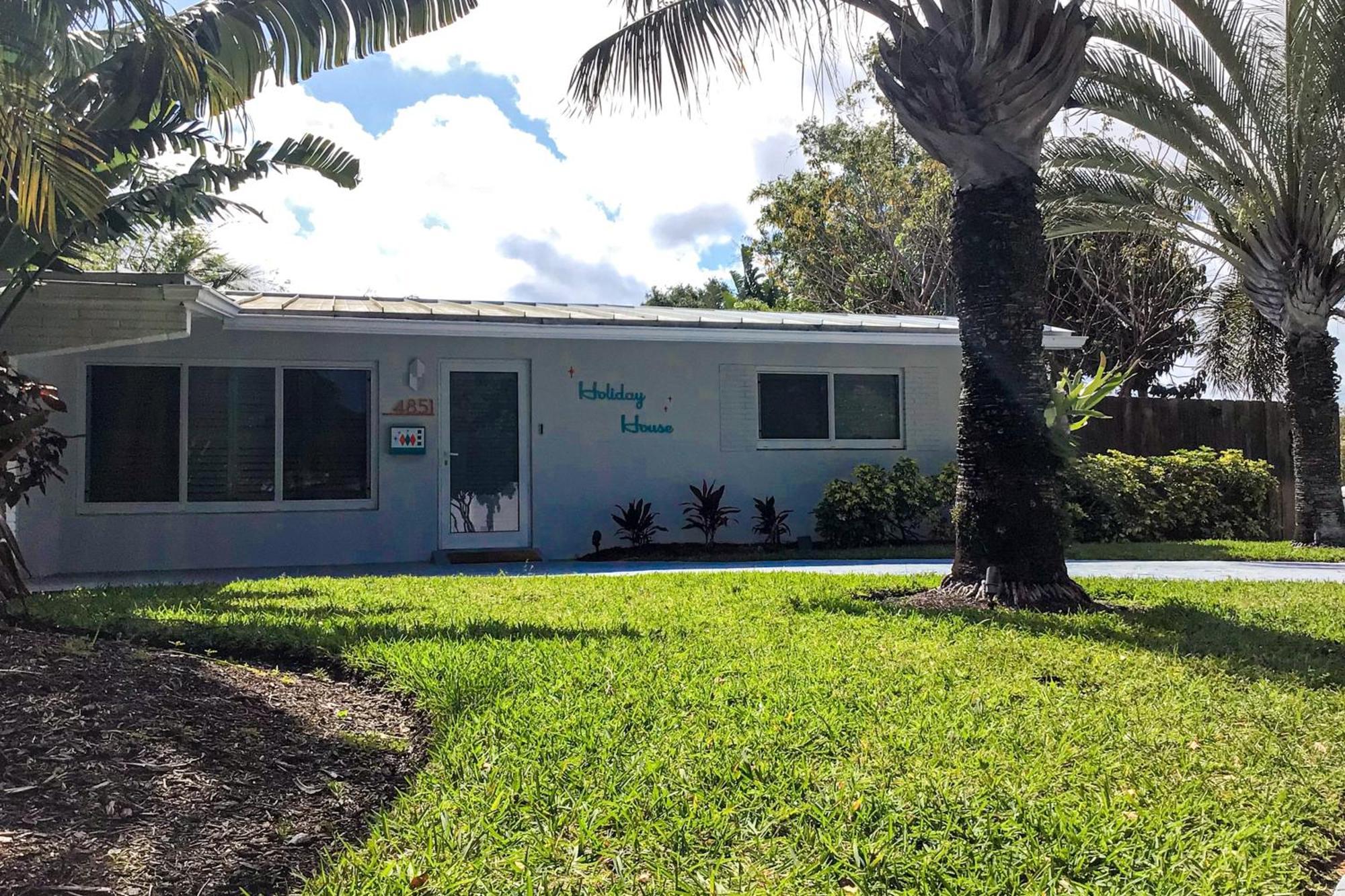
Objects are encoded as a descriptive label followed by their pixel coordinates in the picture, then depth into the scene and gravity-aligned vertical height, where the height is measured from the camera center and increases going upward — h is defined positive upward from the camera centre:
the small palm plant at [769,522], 12.79 -0.47
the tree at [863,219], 25.33 +7.07
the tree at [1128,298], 23.00 +4.43
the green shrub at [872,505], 12.43 -0.25
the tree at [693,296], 43.59 +8.77
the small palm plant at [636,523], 12.22 -0.44
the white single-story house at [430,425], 10.90 +0.77
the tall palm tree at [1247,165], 10.66 +3.80
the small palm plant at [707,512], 12.46 -0.32
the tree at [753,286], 38.41 +8.33
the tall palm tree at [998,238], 7.07 +1.79
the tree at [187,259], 27.72 +6.76
